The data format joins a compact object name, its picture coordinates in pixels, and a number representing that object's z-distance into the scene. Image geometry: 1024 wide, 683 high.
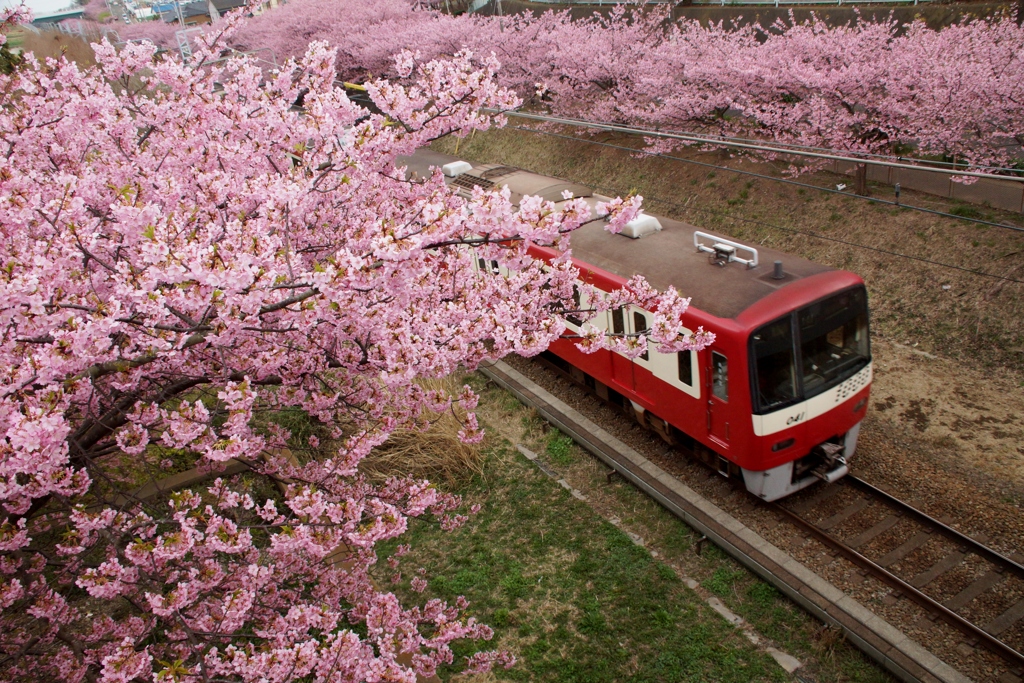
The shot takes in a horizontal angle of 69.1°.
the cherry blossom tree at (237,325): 3.71
